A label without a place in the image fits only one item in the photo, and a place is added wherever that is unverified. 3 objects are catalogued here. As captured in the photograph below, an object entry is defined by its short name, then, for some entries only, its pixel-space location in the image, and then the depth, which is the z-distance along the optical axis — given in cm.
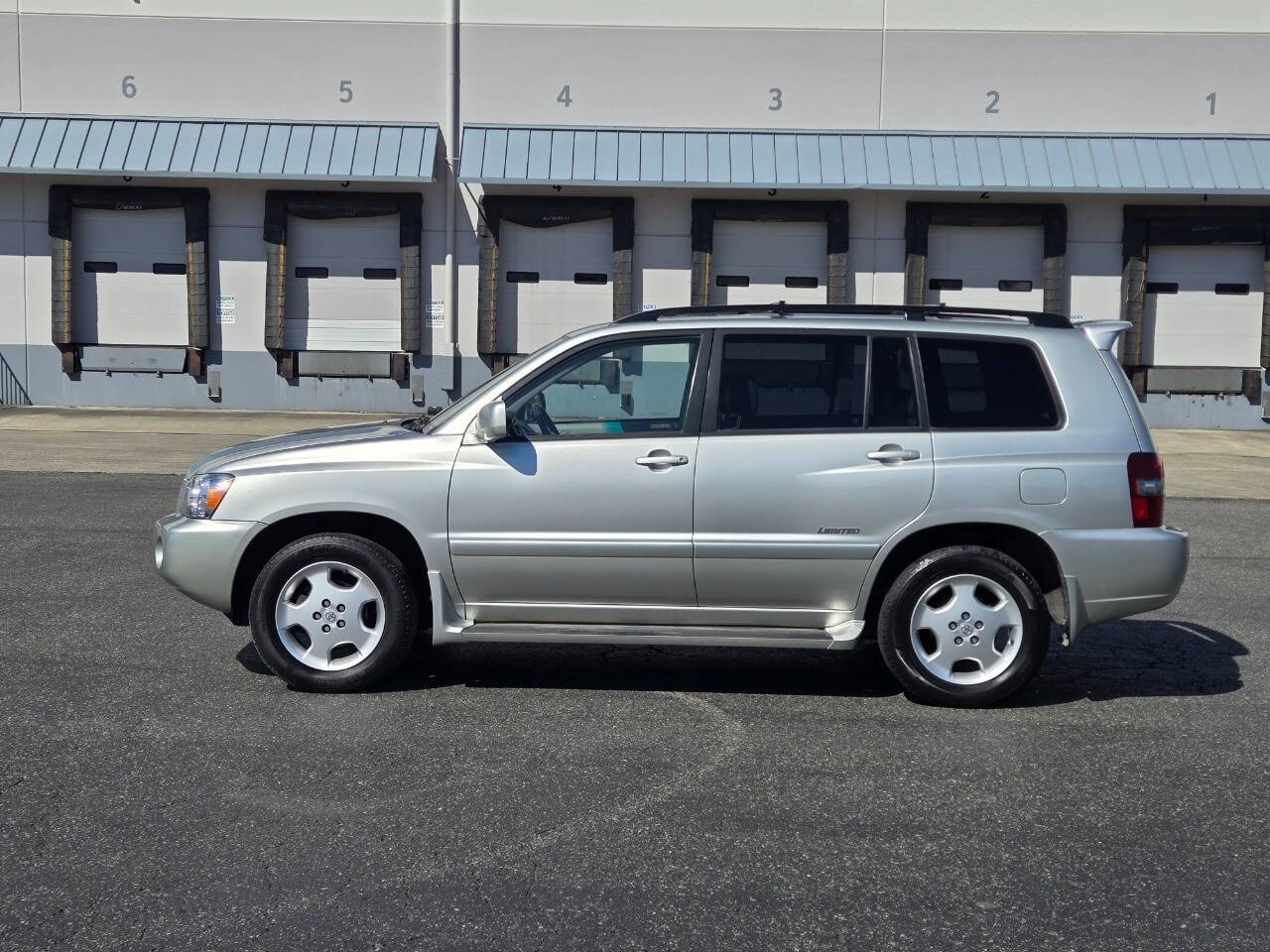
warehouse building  2088
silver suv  610
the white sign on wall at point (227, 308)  2197
